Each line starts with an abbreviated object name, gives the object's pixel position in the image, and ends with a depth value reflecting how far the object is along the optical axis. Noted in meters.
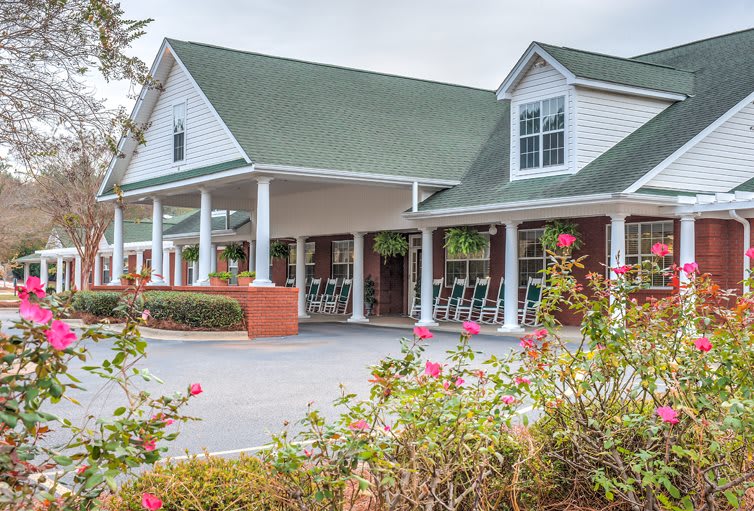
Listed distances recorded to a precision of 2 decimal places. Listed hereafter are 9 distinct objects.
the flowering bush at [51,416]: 2.75
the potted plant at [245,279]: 19.34
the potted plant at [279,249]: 30.09
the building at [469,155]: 17.58
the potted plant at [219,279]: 20.45
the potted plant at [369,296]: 26.61
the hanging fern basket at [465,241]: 21.27
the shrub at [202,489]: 4.38
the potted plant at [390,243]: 23.56
